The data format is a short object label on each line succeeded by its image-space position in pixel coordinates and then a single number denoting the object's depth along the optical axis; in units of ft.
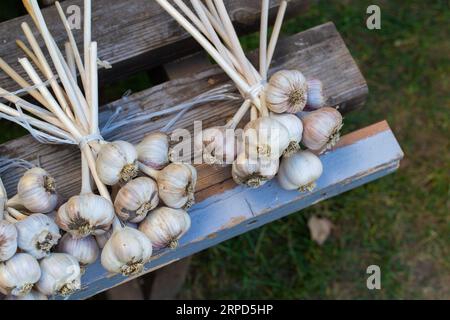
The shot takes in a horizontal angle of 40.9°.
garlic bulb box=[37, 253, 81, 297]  3.04
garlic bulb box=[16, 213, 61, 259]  3.04
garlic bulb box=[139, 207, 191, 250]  3.19
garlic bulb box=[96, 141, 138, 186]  3.20
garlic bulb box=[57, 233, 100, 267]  3.19
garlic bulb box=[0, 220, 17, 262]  2.94
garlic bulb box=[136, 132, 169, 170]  3.34
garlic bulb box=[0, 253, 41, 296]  2.95
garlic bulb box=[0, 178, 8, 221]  3.24
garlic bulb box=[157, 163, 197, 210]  3.20
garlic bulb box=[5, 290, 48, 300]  3.07
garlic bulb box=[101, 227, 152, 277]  3.06
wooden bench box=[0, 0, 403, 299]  3.65
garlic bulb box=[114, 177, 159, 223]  3.13
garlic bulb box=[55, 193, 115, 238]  3.05
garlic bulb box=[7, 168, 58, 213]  3.16
